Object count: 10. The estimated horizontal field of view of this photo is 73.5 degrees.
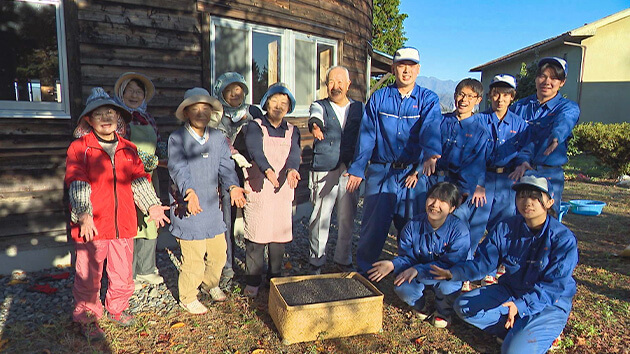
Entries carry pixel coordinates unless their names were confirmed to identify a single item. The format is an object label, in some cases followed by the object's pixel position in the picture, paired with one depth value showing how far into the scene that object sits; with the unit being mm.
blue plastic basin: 7309
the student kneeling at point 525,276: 2916
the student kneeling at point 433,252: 3396
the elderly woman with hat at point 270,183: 3750
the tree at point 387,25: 25375
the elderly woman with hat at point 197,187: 3348
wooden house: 4500
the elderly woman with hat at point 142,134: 3684
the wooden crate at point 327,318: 3072
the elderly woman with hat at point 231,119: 3930
